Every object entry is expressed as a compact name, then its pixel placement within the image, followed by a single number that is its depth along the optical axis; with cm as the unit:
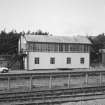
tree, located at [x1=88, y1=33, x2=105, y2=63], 4400
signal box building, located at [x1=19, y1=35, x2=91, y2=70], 2998
